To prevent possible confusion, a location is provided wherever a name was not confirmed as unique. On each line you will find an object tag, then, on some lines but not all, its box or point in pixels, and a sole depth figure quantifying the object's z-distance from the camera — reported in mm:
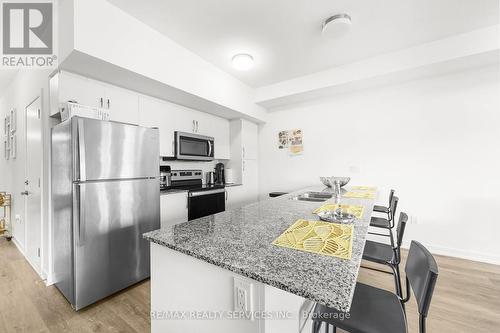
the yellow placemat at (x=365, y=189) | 2661
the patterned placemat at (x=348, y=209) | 1464
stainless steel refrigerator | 1706
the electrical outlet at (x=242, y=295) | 728
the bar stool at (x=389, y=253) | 1477
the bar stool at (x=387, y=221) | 2108
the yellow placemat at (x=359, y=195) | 2156
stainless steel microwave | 2977
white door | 2301
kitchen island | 659
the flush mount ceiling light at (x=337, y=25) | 2025
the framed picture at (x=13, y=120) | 3217
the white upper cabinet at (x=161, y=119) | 2617
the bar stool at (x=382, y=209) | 2447
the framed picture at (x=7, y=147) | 3529
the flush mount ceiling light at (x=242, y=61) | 2653
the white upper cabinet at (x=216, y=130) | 3402
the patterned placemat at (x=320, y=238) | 863
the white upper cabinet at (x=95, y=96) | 1987
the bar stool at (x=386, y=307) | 812
